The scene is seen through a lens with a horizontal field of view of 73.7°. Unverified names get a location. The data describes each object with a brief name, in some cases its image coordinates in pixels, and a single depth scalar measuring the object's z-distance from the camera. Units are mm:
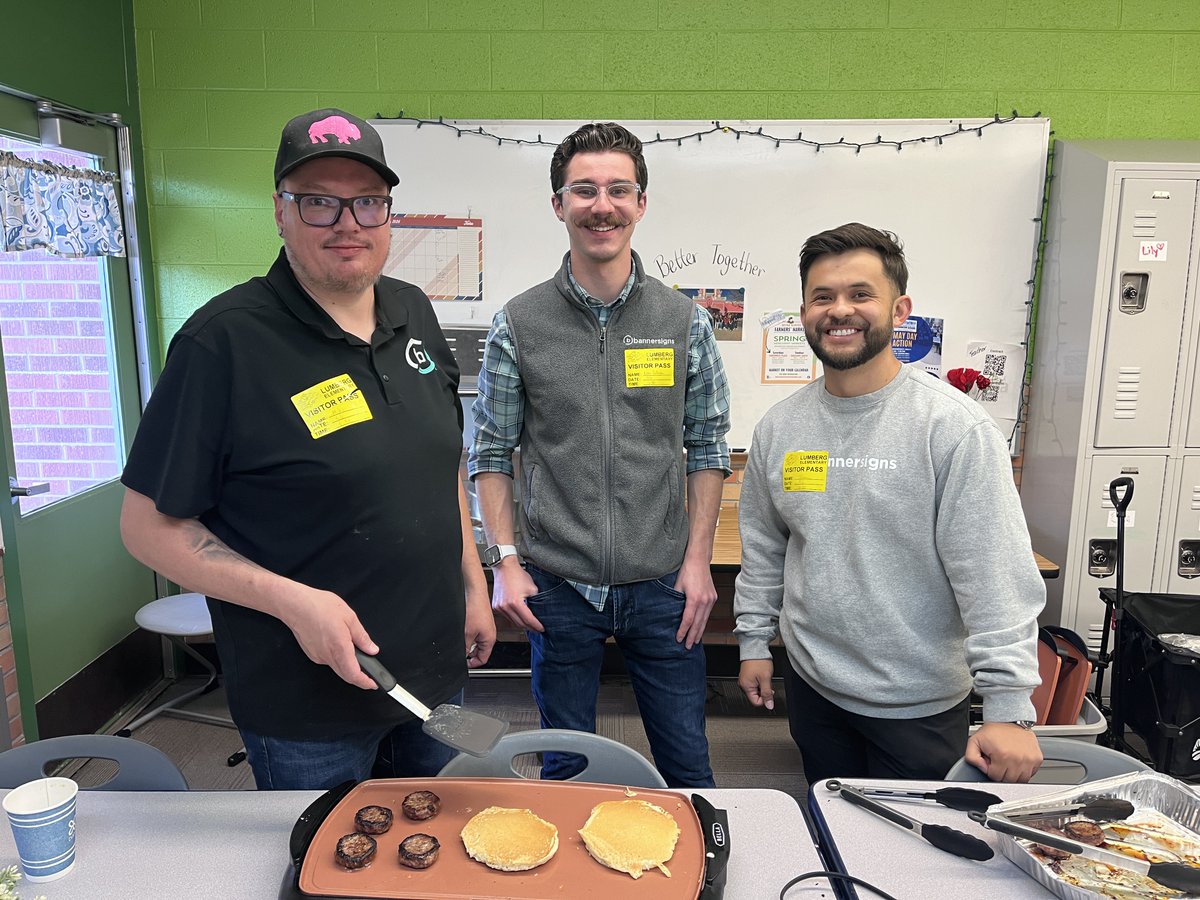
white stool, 2738
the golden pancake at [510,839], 1002
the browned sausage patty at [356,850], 991
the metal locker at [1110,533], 2920
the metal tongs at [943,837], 1084
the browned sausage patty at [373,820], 1061
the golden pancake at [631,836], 1001
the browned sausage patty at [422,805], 1098
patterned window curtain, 2436
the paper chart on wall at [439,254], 3148
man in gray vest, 1731
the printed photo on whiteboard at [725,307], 3203
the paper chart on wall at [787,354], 3209
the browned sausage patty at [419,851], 1000
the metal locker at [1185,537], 2912
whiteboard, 3090
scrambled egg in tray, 984
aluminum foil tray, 1120
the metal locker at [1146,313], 2762
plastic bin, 2449
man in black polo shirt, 1180
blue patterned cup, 1028
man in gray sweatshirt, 1387
